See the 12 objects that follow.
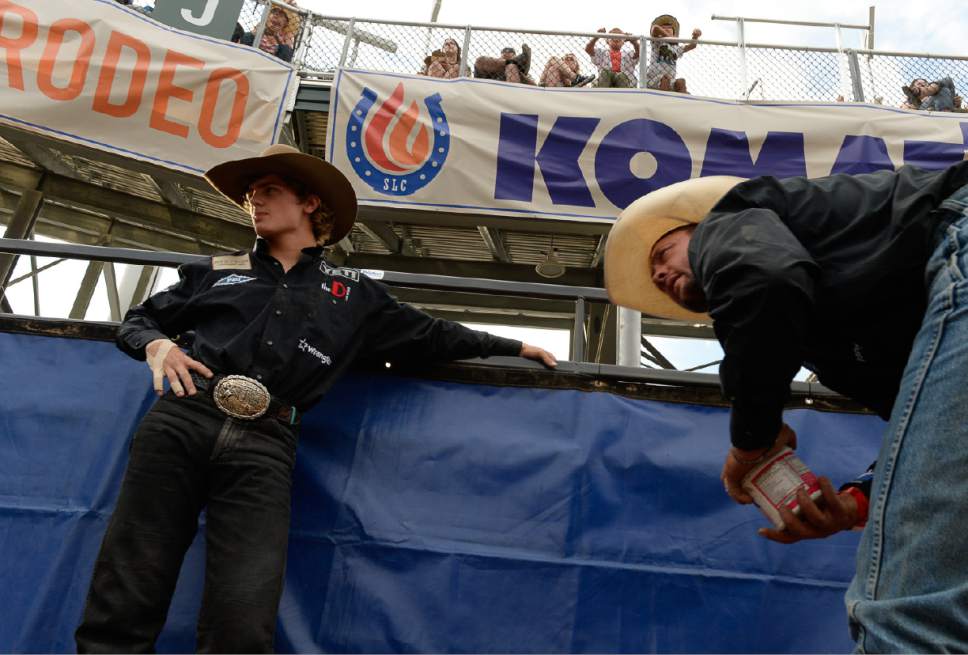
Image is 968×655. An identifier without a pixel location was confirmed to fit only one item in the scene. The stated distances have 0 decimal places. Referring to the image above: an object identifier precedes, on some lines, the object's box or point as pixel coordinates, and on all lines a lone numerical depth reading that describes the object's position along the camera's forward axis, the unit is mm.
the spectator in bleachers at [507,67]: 7988
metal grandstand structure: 7945
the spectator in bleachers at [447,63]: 8219
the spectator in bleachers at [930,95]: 7820
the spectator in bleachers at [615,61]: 8023
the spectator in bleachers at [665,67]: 8088
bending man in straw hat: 1171
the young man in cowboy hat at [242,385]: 2129
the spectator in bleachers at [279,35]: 8234
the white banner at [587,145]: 6984
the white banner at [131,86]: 6875
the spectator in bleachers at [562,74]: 8141
